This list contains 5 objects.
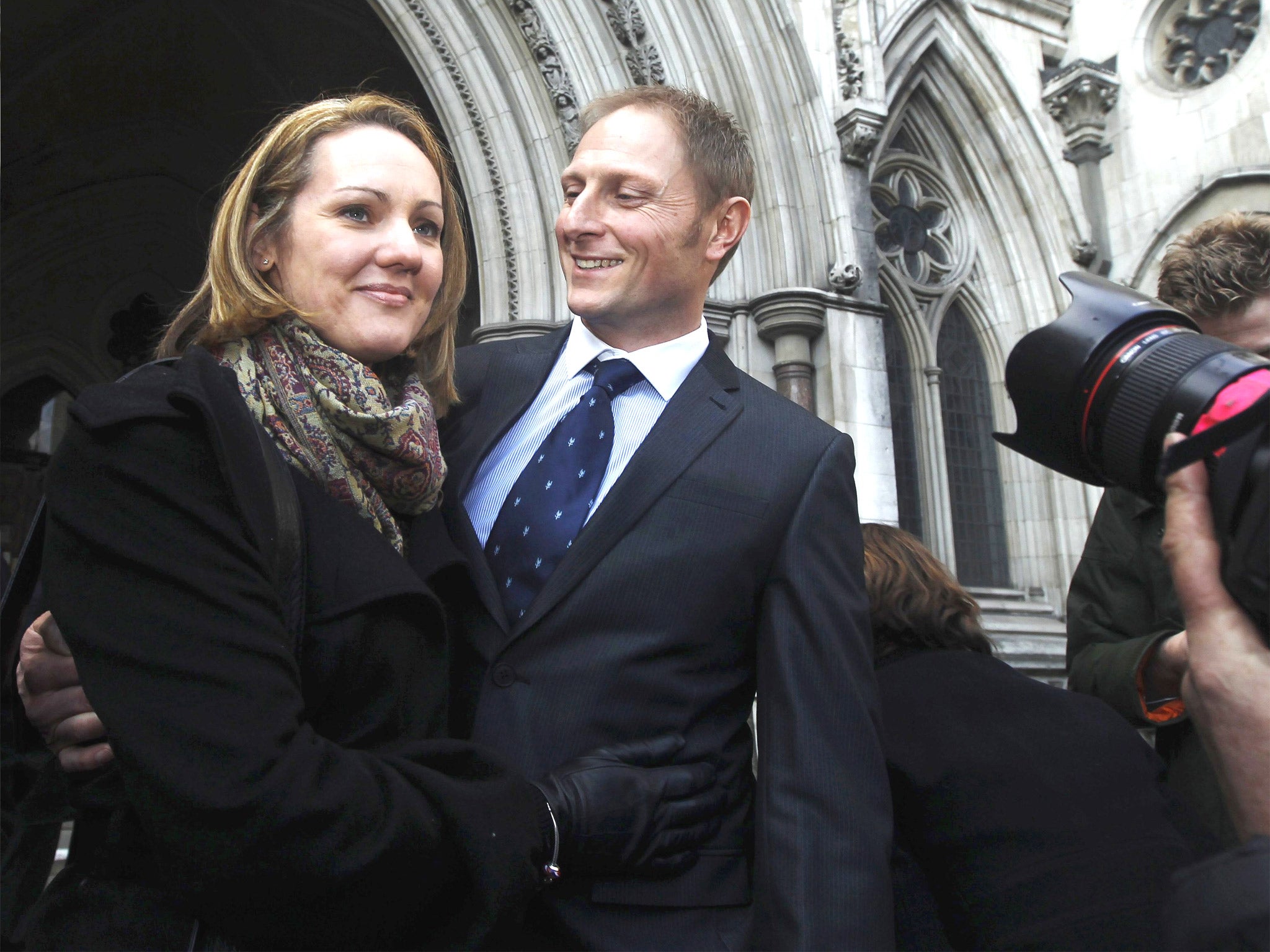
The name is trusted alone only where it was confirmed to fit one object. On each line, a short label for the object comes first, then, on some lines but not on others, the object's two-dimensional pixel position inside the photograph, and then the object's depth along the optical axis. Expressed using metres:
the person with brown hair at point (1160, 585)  1.79
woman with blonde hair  0.97
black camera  0.91
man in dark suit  1.37
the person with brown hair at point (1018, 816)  1.64
